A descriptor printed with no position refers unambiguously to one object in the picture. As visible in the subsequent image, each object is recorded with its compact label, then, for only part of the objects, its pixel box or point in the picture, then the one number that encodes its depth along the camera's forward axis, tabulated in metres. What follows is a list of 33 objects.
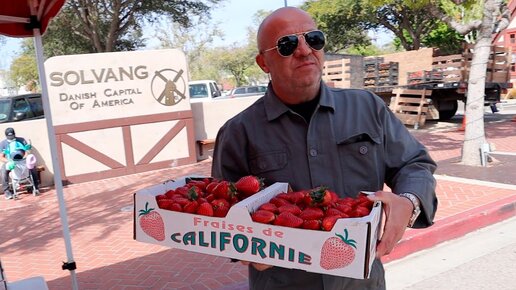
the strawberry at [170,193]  1.84
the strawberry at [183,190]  1.83
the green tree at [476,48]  7.72
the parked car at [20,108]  11.34
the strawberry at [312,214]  1.53
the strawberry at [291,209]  1.57
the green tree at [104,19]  20.56
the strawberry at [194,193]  1.76
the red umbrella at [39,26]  3.32
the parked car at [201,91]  17.58
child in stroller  8.22
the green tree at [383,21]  29.83
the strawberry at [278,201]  1.63
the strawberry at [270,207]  1.61
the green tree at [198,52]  42.89
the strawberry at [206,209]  1.67
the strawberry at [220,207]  1.66
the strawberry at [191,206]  1.71
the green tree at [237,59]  53.50
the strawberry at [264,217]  1.57
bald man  1.78
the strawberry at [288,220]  1.53
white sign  9.07
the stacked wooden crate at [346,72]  15.65
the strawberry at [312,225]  1.51
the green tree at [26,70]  39.84
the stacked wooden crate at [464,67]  13.09
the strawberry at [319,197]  1.55
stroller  8.25
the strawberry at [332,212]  1.49
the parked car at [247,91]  20.69
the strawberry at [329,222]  1.46
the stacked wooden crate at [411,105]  13.89
